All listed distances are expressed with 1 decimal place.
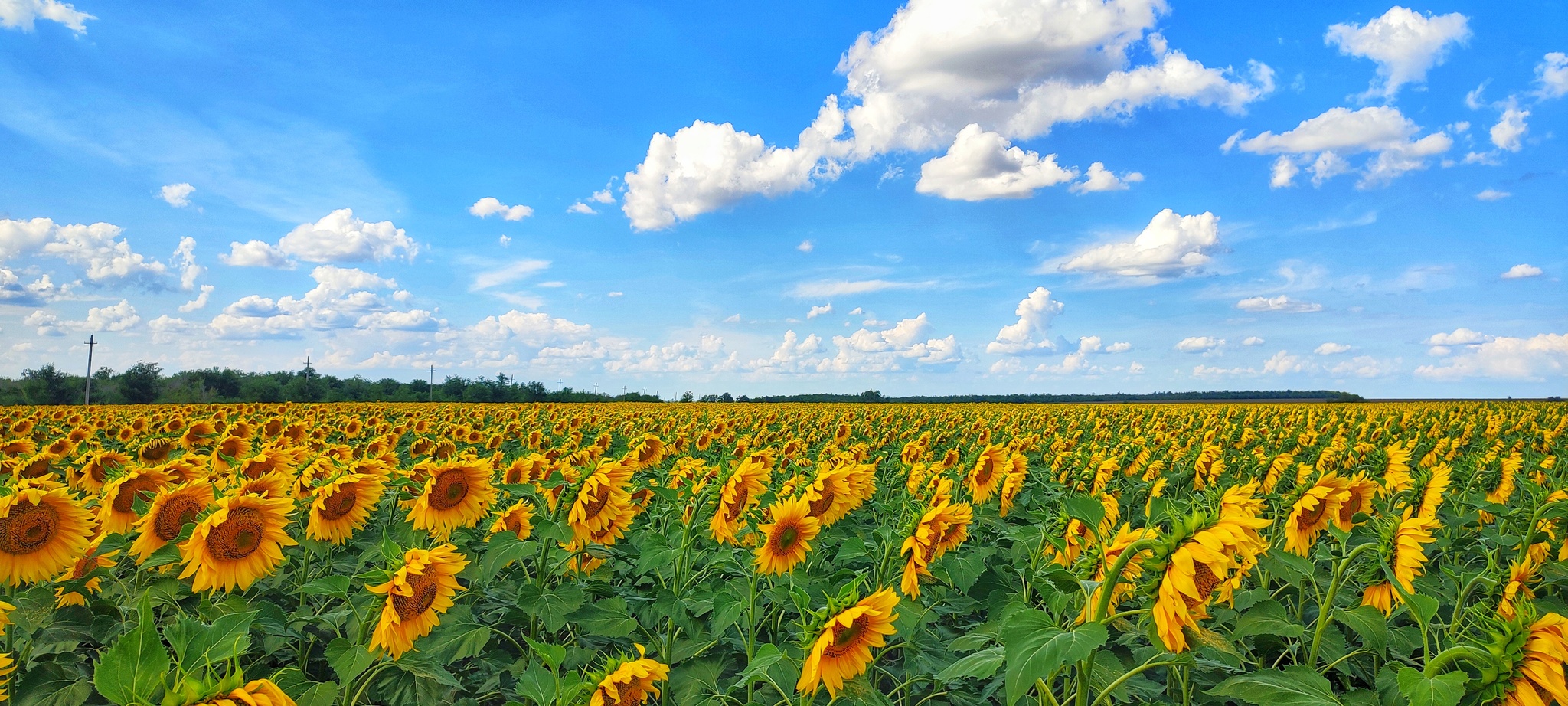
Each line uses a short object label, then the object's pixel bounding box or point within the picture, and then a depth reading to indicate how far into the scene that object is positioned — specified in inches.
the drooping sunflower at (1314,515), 147.1
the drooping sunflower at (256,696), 62.9
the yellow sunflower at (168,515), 139.6
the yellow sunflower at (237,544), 128.6
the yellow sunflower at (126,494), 156.1
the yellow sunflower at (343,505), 154.6
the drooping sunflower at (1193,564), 72.9
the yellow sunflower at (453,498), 163.2
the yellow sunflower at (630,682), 96.8
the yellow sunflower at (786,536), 141.6
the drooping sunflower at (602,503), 150.3
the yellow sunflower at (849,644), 96.5
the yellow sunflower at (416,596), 110.7
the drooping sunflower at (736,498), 160.2
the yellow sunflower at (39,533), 133.8
